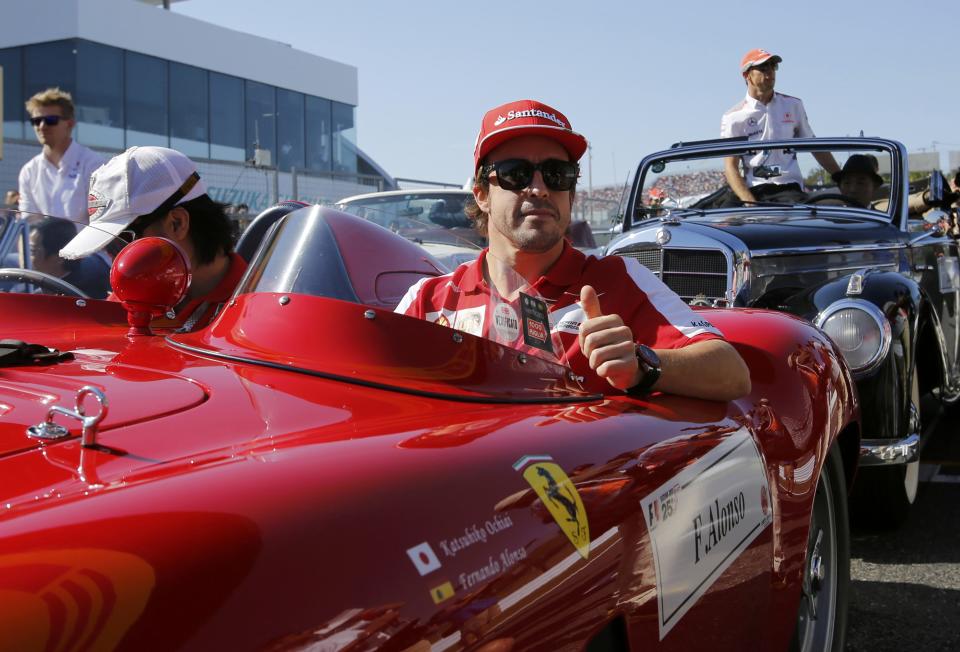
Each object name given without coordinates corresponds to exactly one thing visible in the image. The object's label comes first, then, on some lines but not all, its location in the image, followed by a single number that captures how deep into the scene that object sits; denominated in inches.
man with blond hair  199.2
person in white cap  107.8
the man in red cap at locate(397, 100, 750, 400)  86.3
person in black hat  241.8
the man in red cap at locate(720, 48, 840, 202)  250.8
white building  943.0
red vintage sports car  37.5
